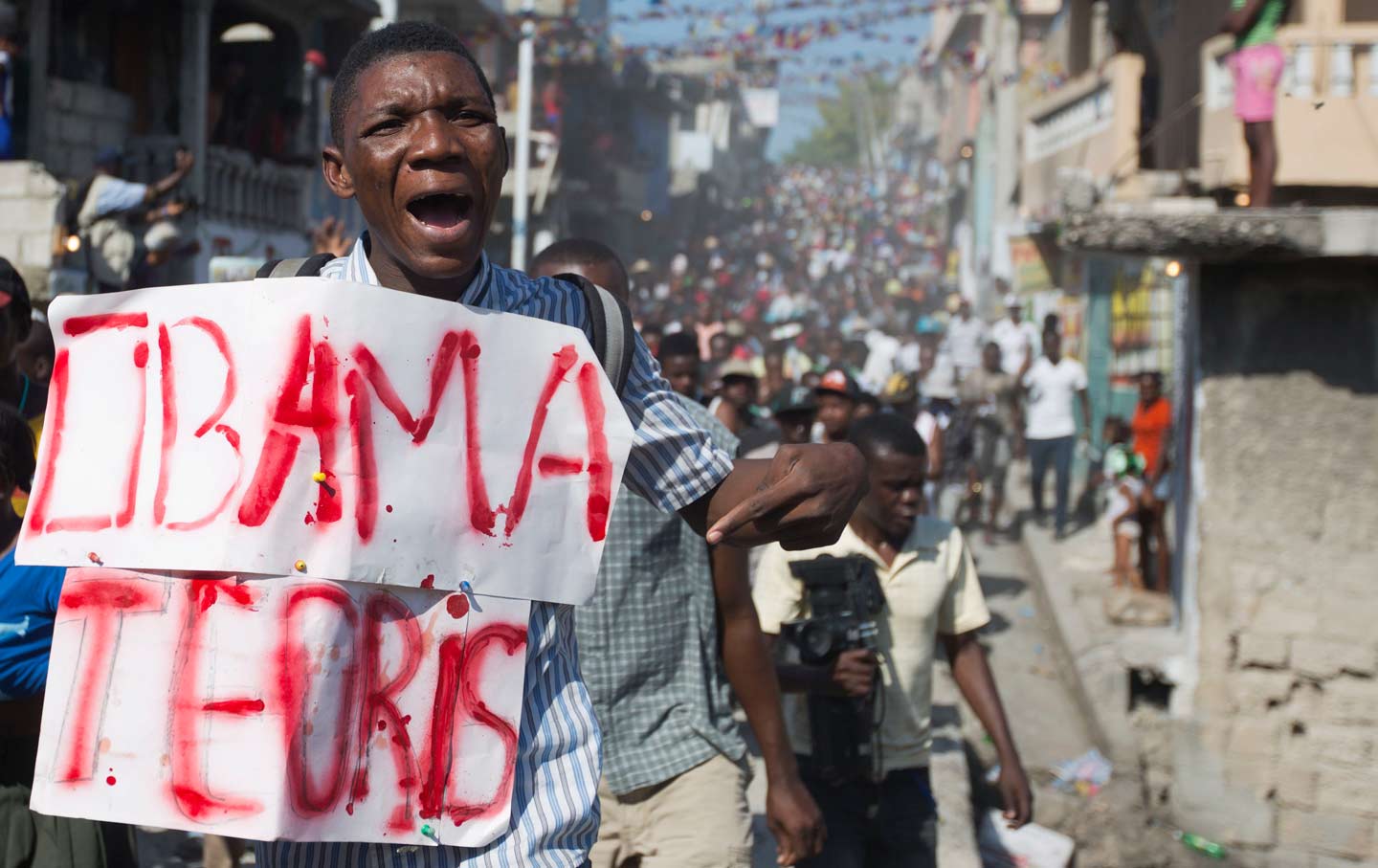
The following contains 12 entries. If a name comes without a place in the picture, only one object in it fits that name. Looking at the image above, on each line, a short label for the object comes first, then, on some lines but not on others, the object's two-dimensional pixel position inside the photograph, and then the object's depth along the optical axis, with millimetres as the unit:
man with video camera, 3994
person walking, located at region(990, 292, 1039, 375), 15469
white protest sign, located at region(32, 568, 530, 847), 1785
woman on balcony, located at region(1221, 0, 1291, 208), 9070
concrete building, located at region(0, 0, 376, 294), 12664
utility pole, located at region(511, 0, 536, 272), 17328
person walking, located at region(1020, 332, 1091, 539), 13016
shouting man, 1913
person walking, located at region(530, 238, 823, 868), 3355
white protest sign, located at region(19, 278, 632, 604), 1804
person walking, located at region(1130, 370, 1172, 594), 10938
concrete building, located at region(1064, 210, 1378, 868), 8250
